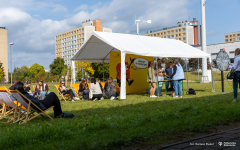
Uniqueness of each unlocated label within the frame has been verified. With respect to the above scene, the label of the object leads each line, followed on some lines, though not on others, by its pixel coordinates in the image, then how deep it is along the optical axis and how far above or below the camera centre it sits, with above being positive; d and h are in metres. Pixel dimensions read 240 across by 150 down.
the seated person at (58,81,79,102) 12.41 -0.75
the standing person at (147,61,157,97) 12.72 -0.30
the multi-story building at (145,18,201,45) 123.04 +19.77
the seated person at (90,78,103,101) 12.06 -0.70
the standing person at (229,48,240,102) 8.22 +0.00
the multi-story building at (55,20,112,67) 123.00 +19.14
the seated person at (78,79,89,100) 13.06 -0.62
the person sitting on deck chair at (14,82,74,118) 6.45 -0.70
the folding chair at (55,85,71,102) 12.47 -1.04
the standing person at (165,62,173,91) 13.54 +0.00
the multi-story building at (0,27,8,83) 100.94 +11.65
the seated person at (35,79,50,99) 11.17 -0.60
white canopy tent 11.54 +1.35
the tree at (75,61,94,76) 62.16 +1.72
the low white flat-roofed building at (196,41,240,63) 62.28 +5.98
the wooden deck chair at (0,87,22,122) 6.60 -0.75
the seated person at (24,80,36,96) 10.80 -0.44
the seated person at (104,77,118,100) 12.31 -0.78
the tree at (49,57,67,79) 74.62 +2.51
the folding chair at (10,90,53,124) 6.30 -0.68
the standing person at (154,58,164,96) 13.71 +0.08
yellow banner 15.42 +0.19
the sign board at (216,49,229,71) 13.53 +0.59
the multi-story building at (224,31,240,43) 146.00 +20.21
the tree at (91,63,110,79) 58.97 +0.93
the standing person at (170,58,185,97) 12.08 -0.17
